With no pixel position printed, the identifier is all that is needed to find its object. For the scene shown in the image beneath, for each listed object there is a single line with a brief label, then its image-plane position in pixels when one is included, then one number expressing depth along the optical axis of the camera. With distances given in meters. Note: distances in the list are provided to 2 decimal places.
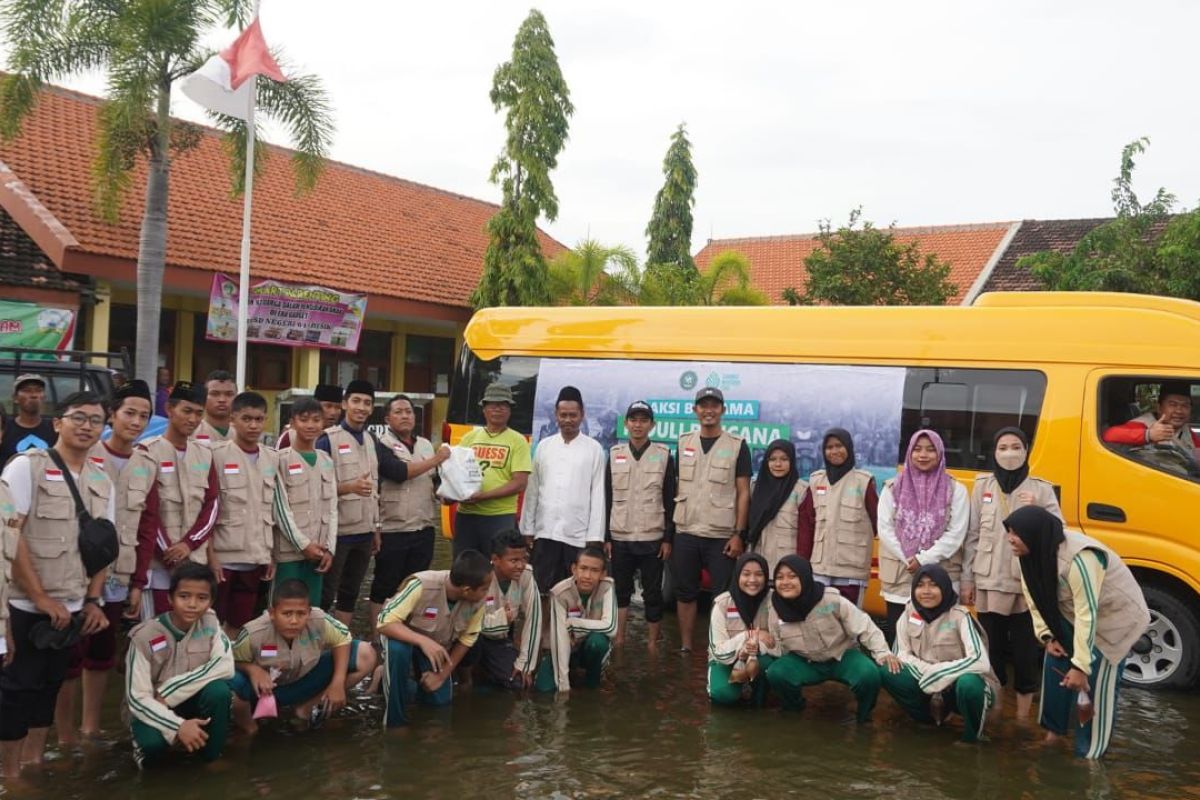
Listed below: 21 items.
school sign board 15.33
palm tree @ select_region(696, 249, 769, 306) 18.86
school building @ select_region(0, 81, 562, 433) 13.98
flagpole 13.03
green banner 12.90
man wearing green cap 6.66
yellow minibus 5.96
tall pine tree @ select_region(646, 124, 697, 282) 30.78
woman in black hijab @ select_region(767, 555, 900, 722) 5.46
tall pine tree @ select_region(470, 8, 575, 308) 18.06
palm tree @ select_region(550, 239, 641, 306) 17.69
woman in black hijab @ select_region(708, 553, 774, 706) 5.54
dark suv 7.88
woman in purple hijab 5.79
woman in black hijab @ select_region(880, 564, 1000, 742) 5.11
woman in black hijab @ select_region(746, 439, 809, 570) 6.42
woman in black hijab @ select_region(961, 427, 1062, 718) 5.54
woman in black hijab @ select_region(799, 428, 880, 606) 6.21
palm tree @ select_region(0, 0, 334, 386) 12.07
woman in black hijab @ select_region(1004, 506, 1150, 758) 4.82
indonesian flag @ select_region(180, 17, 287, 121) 12.55
